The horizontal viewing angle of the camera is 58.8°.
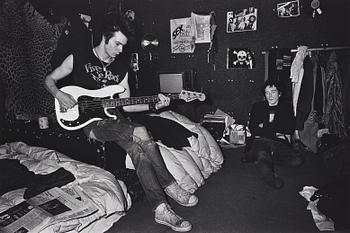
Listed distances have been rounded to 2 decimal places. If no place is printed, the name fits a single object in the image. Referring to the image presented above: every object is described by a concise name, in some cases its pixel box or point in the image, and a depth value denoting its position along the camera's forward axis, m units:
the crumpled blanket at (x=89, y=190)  1.67
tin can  2.53
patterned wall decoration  2.95
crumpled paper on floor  1.81
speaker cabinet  3.91
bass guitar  2.23
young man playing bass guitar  1.96
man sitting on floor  2.71
